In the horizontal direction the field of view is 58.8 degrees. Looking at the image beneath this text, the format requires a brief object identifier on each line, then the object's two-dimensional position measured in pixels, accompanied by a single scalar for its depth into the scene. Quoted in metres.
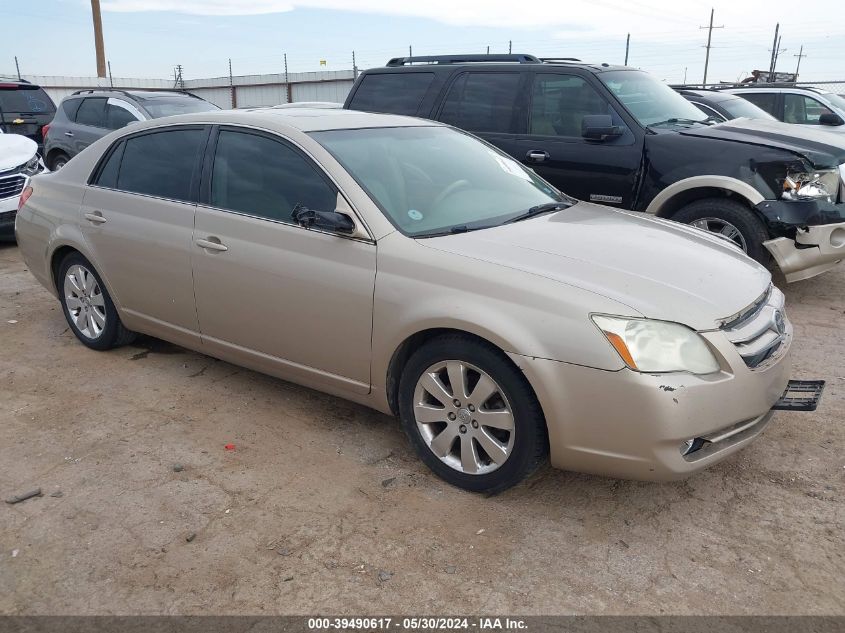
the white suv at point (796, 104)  11.73
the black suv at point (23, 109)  12.95
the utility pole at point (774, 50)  32.87
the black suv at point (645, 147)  5.73
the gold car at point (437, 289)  2.92
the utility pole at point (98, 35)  23.44
